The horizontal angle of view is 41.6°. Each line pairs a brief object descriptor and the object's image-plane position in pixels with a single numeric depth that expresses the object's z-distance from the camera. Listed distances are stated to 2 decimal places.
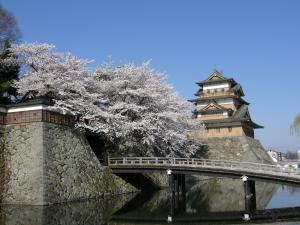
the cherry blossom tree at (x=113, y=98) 28.22
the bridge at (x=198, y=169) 22.05
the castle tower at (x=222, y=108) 48.25
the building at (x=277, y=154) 88.79
